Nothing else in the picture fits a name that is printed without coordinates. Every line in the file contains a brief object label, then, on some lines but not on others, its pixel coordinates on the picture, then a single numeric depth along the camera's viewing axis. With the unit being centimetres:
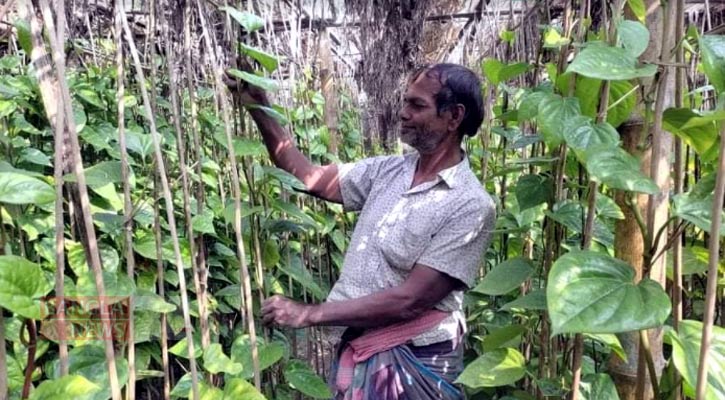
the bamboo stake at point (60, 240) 51
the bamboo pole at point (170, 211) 63
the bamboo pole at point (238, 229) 73
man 102
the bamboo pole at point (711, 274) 49
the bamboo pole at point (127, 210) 66
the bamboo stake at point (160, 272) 81
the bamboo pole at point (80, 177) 52
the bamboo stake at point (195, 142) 78
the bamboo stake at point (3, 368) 51
